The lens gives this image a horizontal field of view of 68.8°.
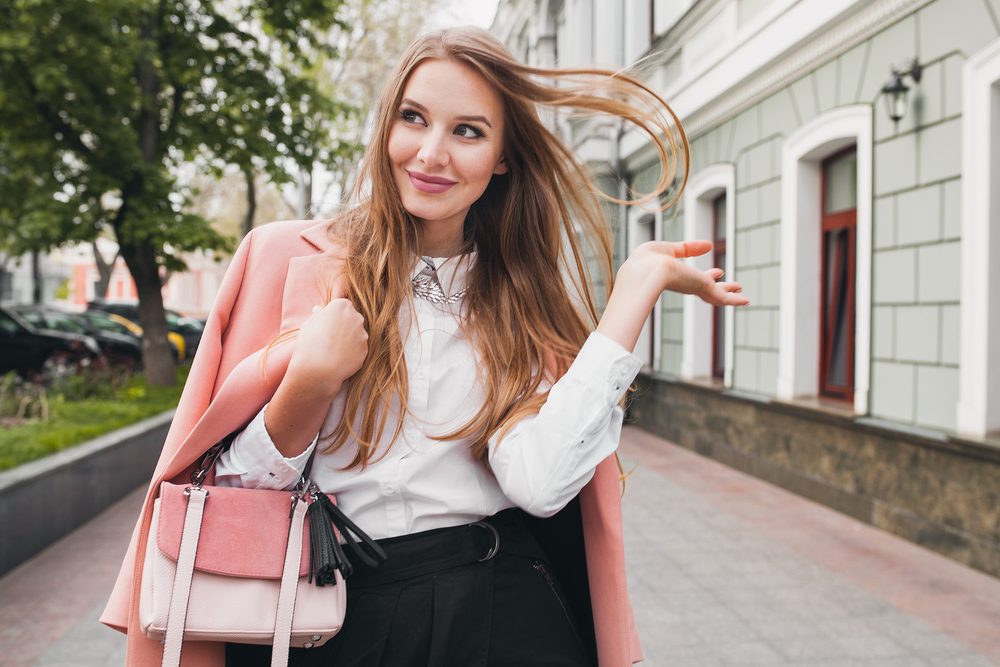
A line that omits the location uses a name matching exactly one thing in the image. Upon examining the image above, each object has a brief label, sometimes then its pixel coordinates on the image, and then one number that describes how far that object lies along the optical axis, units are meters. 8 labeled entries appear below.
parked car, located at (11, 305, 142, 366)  15.65
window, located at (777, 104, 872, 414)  6.54
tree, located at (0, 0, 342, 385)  8.29
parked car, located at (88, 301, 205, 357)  22.39
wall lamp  5.18
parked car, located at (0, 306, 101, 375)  13.30
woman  1.28
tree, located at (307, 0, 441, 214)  18.53
